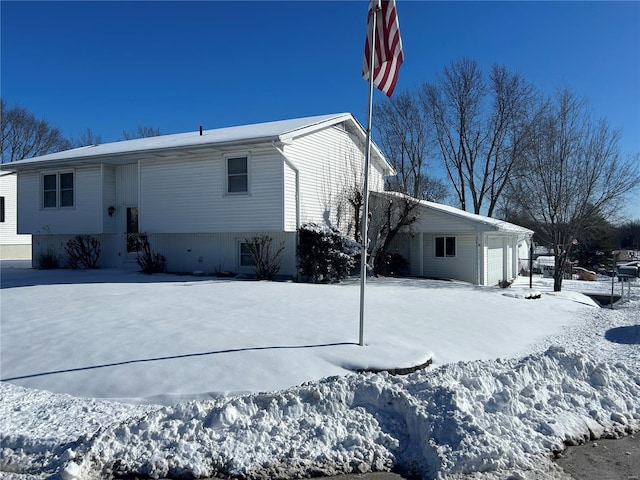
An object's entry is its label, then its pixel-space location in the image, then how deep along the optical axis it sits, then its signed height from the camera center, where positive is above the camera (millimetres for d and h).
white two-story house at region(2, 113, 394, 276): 15719 +1864
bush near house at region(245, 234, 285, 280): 15586 -615
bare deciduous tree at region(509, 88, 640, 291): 19281 +2156
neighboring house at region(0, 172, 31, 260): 26781 +975
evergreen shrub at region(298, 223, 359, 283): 15359 -480
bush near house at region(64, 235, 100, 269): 18672 -447
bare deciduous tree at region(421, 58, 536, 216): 33812 +7880
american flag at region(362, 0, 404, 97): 7082 +2956
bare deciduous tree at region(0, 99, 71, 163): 42312 +9785
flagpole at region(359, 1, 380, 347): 6949 +1270
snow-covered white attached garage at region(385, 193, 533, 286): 18995 -243
